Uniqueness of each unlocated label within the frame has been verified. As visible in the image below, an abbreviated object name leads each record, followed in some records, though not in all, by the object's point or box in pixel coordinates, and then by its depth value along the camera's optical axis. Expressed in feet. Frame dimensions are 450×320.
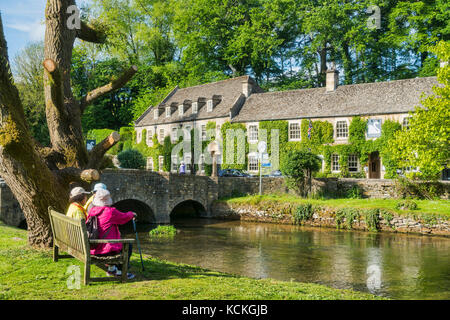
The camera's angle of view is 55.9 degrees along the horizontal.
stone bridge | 82.07
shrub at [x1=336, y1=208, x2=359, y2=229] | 82.58
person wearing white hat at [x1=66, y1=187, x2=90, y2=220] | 24.79
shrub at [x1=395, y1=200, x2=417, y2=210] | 79.46
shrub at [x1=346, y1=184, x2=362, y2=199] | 95.20
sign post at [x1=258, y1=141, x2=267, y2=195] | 119.96
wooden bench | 21.80
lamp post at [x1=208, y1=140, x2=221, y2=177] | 132.46
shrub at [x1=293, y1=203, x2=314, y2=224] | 88.89
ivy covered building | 106.93
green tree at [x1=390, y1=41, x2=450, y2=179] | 73.05
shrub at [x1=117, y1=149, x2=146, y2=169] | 107.65
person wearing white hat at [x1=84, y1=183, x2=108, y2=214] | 24.31
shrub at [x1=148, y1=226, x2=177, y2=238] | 74.39
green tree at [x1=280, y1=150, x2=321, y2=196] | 96.94
